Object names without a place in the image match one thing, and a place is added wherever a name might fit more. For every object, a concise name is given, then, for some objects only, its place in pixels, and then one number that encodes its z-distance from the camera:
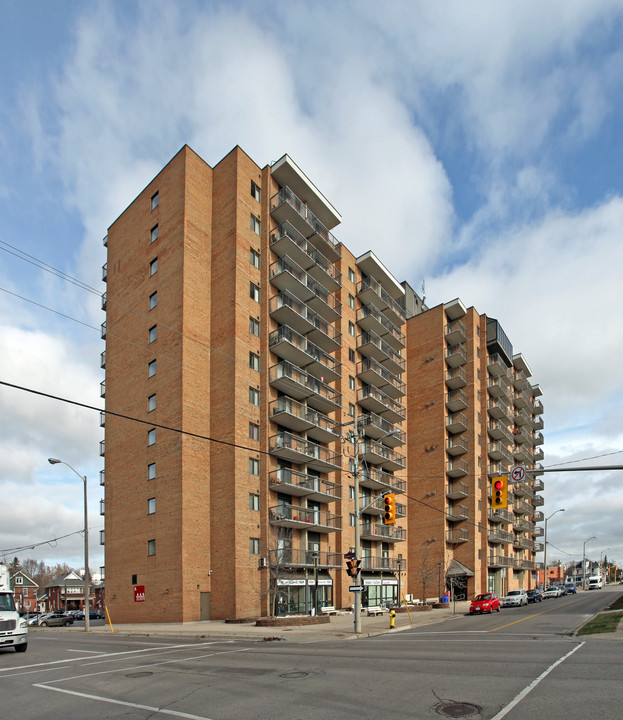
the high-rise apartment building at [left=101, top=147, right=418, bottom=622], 37.78
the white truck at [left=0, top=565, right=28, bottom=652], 20.31
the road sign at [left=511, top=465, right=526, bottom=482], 21.89
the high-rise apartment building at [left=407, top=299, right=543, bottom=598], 62.72
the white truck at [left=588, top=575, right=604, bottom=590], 114.38
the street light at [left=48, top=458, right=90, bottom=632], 35.41
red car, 40.25
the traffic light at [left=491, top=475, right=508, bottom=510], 22.52
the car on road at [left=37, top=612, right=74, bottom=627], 54.87
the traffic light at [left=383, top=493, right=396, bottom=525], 25.62
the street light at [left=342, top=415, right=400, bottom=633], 26.27
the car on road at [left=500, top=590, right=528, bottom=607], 50.75
